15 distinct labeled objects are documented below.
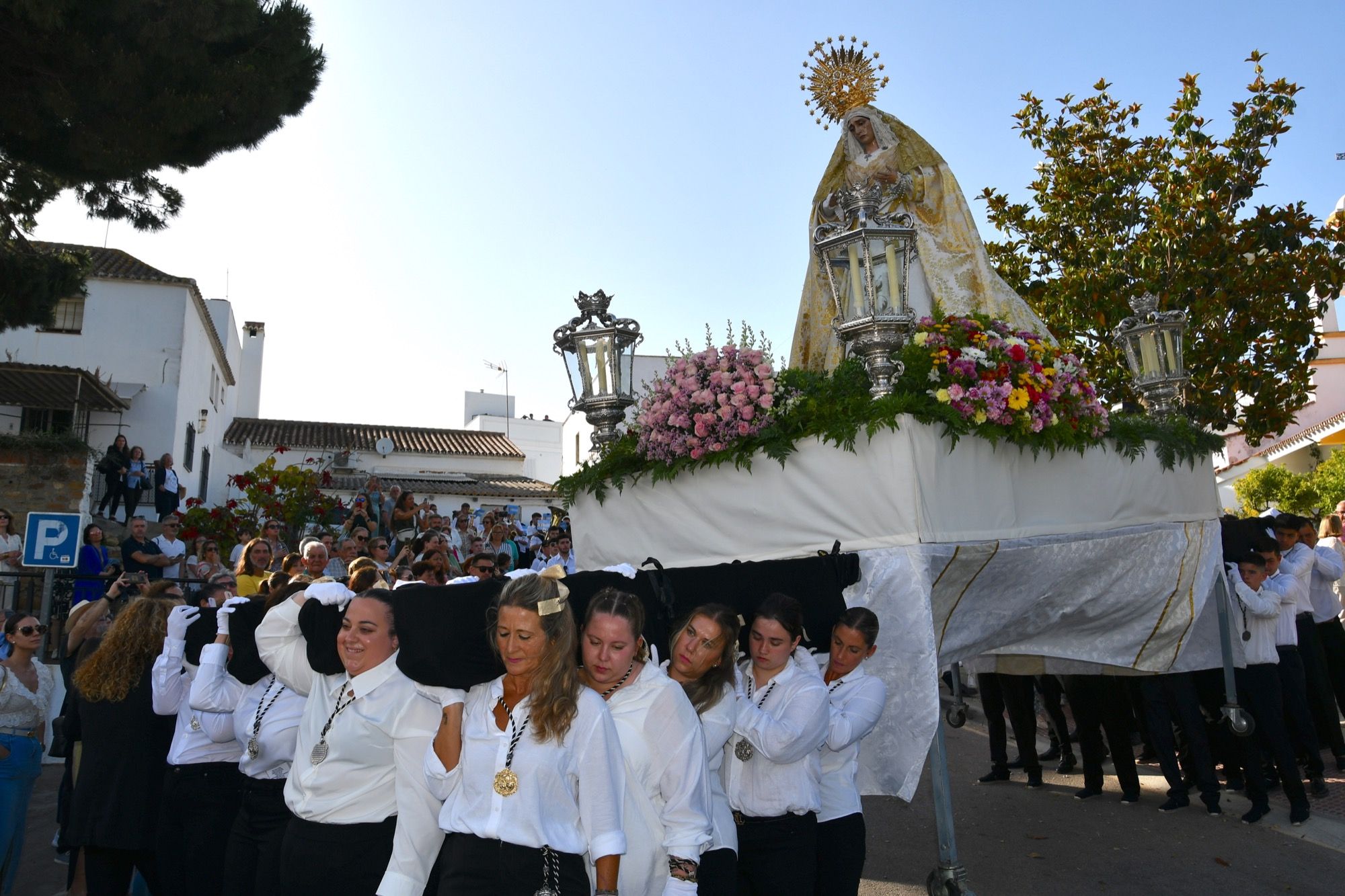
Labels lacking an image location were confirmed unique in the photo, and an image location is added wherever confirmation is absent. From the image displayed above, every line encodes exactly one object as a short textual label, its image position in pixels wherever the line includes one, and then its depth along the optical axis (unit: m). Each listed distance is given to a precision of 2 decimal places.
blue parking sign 7.96
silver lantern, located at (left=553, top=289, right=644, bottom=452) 5.68
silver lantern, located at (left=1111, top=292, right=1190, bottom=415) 6.67
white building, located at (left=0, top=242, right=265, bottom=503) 19.94
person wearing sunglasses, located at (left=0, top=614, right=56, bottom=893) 5.19
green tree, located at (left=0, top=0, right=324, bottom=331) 8.05
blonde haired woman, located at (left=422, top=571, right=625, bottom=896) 2.77
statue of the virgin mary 6.55
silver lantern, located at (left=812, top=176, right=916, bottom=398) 4.70
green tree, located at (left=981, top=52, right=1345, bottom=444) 11.81
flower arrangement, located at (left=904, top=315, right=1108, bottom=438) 4.61
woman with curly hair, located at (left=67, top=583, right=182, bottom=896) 4.51
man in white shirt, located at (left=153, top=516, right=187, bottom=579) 11.62
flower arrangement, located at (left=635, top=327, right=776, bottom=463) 4.73
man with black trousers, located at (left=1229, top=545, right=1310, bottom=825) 6.51
